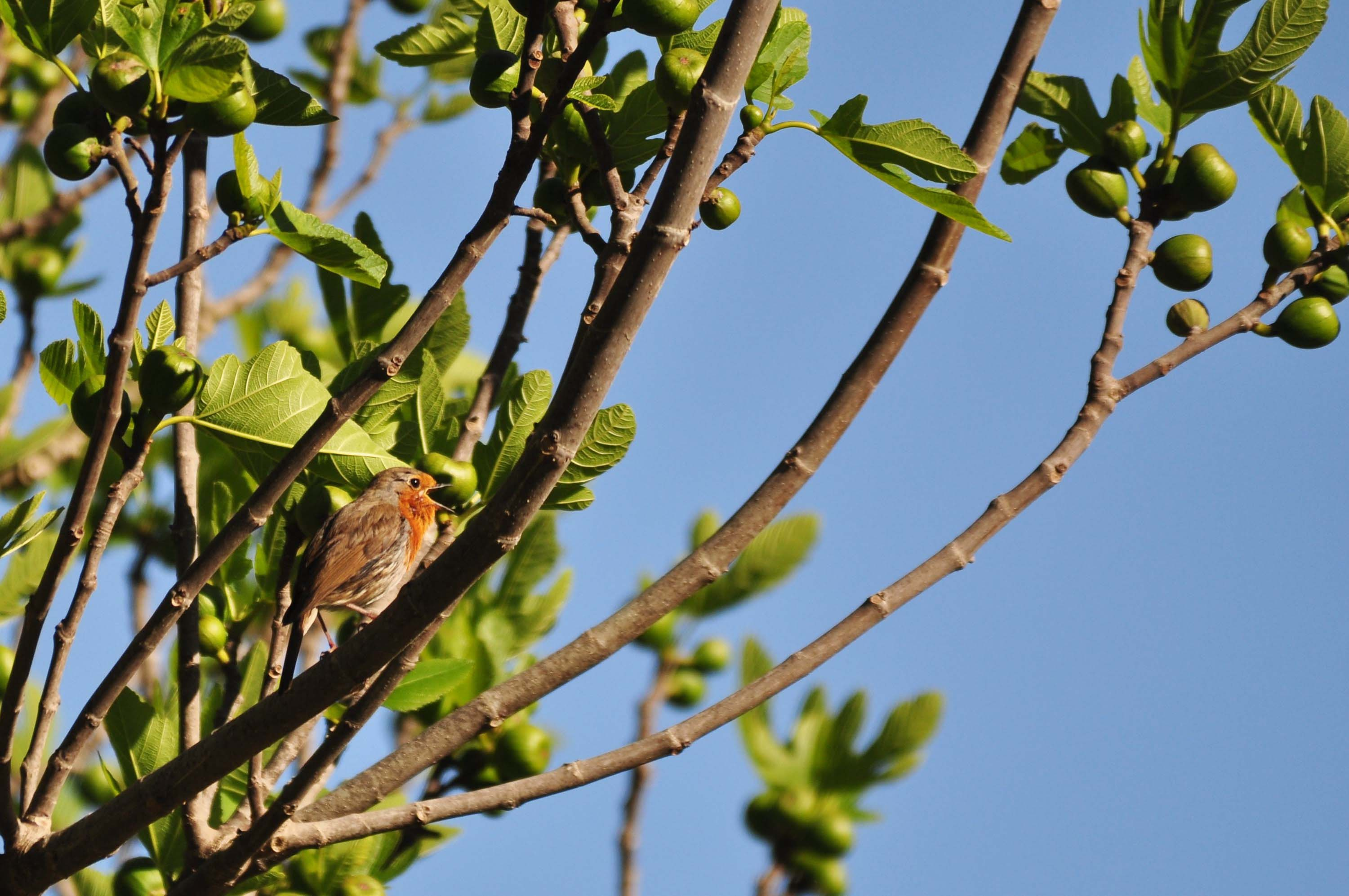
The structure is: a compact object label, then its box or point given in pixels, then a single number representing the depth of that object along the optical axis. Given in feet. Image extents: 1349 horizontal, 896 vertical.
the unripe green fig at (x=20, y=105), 41.39
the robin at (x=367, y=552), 22.11
